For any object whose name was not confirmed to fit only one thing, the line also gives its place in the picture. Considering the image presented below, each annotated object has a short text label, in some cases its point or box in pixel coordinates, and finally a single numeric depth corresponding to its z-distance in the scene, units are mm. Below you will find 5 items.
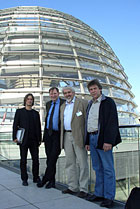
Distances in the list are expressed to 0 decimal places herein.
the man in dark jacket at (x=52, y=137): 4059
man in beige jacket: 3553
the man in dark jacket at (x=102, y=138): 3066
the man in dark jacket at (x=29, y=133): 4439
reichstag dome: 14625
